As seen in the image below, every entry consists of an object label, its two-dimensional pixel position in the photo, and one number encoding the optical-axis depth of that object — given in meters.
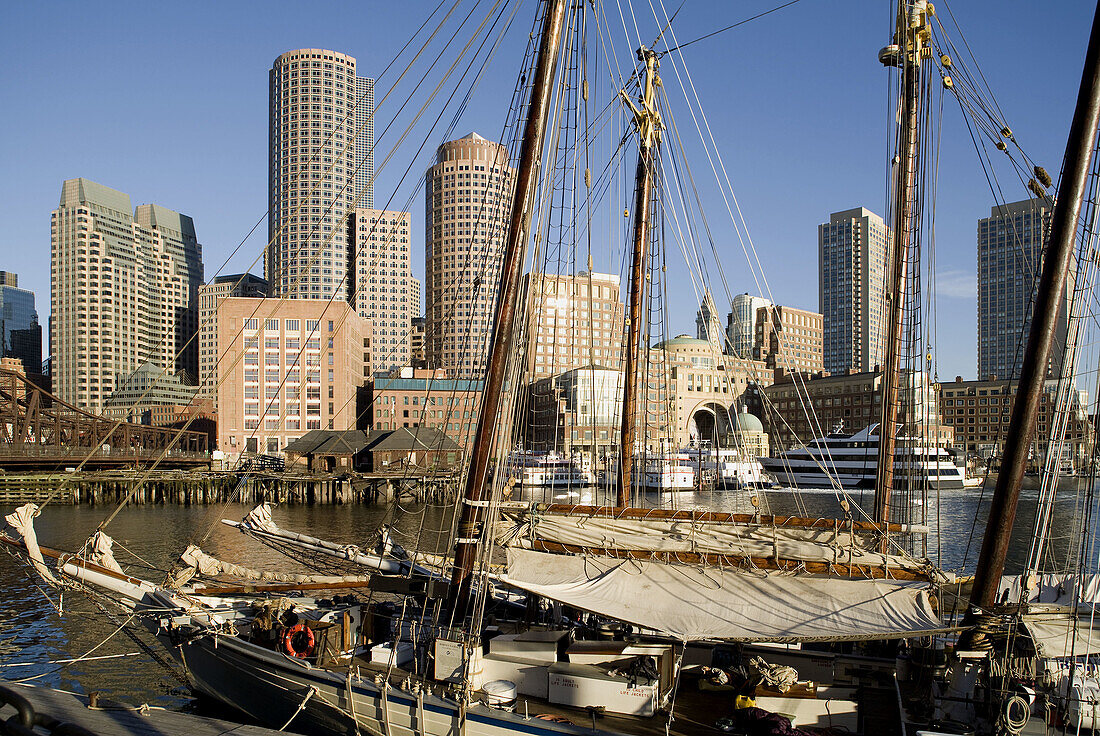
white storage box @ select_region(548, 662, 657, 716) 13.41
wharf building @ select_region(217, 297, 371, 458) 112.12
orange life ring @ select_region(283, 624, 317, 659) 16.02
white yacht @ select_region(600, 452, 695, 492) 89.50
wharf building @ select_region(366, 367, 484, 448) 118.81
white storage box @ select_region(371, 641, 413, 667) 15.50
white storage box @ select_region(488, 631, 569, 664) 14.77
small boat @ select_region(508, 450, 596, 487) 86.71
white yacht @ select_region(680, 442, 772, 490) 97.75
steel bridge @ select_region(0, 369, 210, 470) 87.00
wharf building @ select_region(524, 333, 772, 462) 119.03
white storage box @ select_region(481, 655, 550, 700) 14.38
